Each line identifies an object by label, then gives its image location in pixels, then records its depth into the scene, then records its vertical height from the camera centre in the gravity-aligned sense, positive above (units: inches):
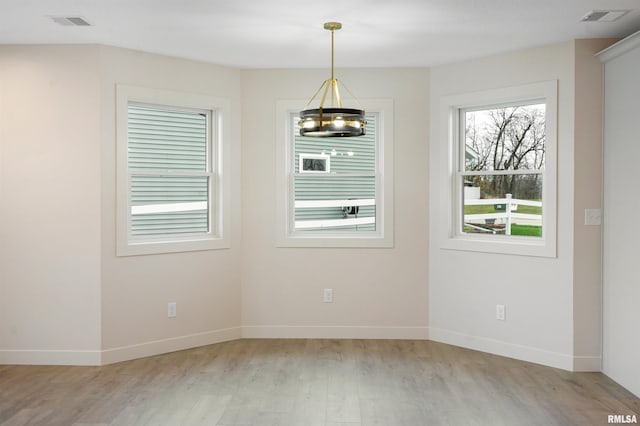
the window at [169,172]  203.5 +9.2
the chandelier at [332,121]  151.8 +19.7
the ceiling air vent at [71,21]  164.7 +49.4
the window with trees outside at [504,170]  197.9 +10.0
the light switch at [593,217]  187.6 -5.9
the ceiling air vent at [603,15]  159.6 +49.5
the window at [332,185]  234.5 +5.0
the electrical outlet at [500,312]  208.7 -40.0
